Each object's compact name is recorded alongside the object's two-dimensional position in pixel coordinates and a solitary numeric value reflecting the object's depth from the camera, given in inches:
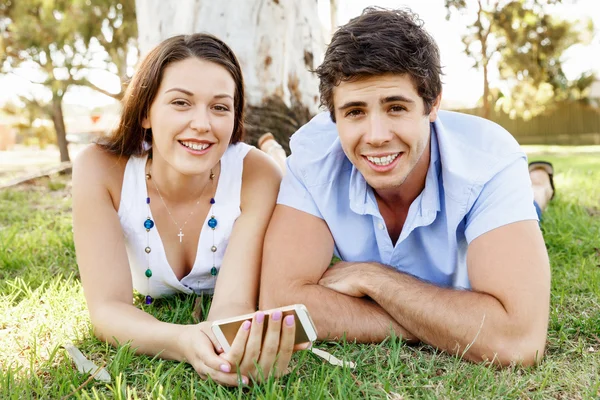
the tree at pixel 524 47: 806.1
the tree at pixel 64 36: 439.8
